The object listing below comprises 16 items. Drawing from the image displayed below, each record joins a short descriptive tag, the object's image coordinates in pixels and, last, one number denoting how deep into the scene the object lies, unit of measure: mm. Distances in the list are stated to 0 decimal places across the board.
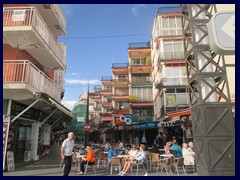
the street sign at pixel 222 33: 3418
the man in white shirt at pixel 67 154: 7938
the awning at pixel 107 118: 44328
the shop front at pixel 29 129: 10783
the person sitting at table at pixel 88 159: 9150
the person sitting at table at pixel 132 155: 9669
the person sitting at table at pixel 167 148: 11469
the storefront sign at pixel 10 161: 9664
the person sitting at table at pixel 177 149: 10422
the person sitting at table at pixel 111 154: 10480
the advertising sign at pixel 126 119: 21936
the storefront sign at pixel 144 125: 19828
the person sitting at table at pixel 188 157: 9102
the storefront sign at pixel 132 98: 32312
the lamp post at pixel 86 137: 16688
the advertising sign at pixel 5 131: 9516
